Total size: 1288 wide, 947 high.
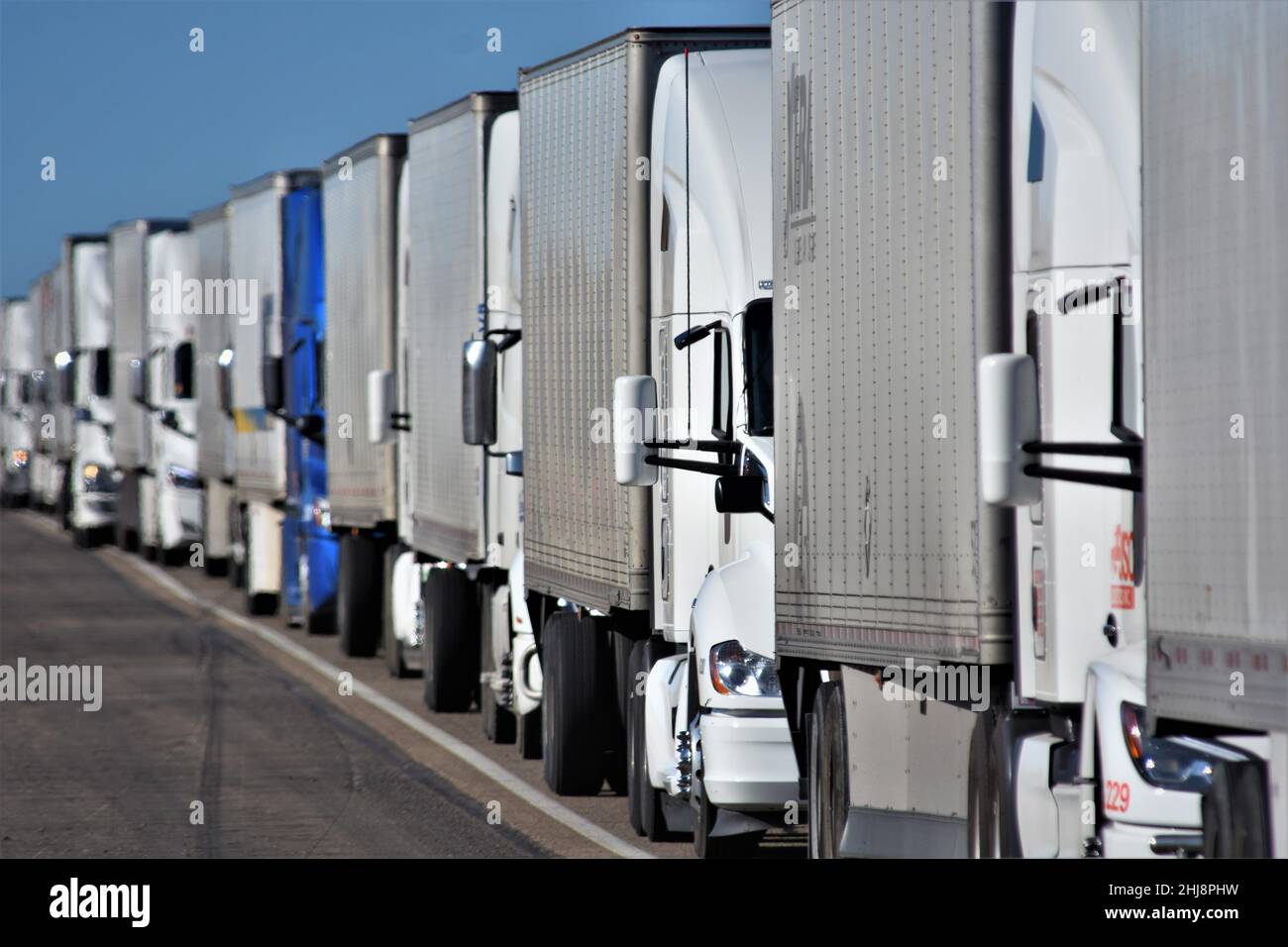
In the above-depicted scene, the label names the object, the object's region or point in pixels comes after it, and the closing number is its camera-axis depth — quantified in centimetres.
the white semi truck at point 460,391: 1984
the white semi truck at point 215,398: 3628
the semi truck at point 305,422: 2941
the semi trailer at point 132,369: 4303
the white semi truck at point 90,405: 4747
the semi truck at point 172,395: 4081
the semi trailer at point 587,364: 1519
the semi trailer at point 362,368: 2545
